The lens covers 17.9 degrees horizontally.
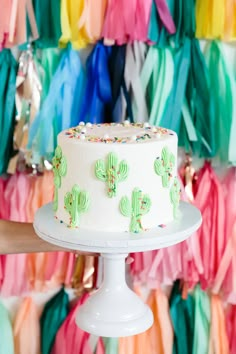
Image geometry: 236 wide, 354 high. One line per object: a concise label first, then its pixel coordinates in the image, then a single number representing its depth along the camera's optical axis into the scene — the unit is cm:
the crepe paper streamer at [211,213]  135
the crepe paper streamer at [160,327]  138
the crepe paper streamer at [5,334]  135
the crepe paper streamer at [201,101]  130
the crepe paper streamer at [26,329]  137
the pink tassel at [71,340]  137
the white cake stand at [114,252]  93
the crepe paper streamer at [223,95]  130
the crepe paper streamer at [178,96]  130
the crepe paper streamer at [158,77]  130
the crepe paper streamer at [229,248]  135
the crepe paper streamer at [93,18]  127
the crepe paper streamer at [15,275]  134
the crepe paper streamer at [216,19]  127
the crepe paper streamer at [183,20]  128
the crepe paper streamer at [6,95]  129
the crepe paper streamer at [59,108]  128
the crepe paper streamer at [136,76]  130
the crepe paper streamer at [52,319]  138
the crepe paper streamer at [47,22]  126
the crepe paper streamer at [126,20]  127
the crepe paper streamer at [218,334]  137
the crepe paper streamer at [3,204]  134
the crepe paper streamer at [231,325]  138
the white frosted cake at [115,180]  96
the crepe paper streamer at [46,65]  130
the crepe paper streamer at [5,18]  125
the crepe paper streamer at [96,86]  130
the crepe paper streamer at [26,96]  129
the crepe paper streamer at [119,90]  130
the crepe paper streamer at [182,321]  138
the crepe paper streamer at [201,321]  138
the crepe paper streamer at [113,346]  138
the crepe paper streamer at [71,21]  127
